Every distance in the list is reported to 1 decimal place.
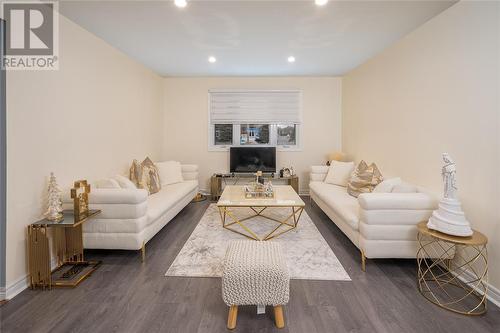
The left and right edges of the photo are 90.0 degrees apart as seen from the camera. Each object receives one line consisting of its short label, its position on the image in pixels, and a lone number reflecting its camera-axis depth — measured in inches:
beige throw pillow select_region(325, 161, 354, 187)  178.2
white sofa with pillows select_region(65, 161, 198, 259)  104.3
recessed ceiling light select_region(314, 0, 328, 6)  95.1
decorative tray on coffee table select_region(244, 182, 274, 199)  142.3
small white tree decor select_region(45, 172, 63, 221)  92.0
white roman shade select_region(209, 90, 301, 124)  221.8
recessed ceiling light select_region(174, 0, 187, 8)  94.2
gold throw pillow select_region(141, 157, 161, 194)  158.1
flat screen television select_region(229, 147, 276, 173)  220.5
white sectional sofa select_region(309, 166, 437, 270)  96.7
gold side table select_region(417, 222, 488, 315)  78.7
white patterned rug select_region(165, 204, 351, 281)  98.4
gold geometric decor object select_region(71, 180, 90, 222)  93.3
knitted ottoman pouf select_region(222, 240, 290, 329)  69.4
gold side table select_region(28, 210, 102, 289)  88.0
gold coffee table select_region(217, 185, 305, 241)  128.0
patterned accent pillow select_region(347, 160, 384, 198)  140.6
